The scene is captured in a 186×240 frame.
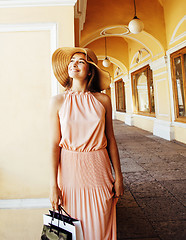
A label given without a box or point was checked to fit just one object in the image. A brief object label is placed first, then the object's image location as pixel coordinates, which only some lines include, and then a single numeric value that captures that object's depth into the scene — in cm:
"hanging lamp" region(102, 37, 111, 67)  825
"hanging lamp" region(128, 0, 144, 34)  455
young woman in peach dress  96
